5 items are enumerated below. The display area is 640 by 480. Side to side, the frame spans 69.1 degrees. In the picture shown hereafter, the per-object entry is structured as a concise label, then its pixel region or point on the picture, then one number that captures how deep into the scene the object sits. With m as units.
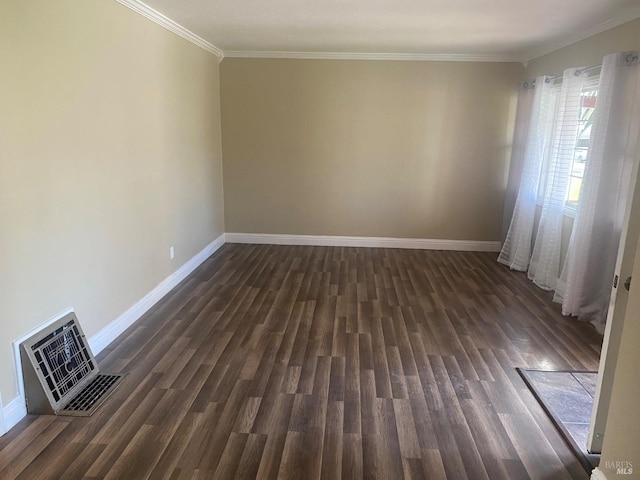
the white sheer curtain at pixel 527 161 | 4.77
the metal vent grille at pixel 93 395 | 2.51
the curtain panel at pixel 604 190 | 3.46
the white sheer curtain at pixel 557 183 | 4.13
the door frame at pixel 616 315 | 1.97
